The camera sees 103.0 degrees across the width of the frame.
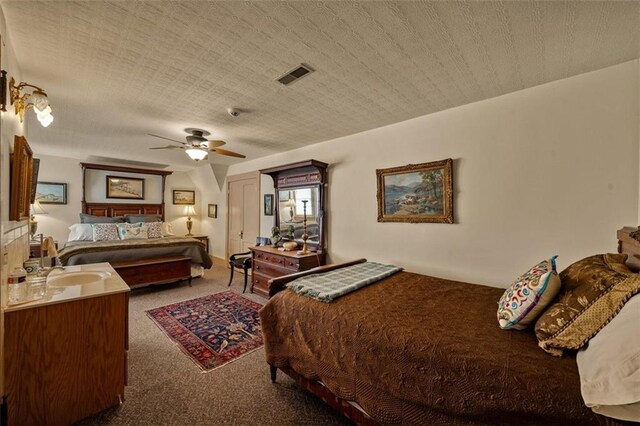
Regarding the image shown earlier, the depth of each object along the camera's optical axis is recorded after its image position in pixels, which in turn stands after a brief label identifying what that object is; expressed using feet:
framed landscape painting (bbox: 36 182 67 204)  16.42
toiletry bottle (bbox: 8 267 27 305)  4.91
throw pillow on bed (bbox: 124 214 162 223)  18.36
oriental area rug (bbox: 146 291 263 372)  7.97
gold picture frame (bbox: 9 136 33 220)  5.05
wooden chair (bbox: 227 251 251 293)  14.02
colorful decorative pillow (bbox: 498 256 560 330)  4.36
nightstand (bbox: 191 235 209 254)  22.02
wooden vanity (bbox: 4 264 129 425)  4.65
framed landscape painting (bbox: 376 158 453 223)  8.87
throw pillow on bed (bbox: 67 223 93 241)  15.51
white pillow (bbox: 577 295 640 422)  2.65
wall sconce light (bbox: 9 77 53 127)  5.22
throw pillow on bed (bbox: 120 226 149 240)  16.23
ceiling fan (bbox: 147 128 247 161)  10.54
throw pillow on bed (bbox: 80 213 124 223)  16.69
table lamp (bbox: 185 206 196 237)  22.11
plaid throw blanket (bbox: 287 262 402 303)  6.22
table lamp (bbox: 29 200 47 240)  14.43
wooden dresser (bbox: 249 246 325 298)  11.46
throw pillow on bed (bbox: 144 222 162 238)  17.22
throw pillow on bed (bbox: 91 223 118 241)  15.58
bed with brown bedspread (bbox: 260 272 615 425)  3.39
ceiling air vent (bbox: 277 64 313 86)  6.43
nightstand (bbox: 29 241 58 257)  12.73
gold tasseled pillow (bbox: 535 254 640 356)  3.54
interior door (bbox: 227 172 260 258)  17.13
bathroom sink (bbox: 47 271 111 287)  6.59
